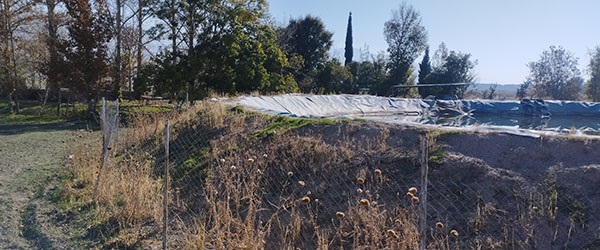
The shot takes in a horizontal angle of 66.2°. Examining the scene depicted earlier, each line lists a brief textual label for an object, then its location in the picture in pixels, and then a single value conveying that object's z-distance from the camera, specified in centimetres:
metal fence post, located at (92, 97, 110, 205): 468
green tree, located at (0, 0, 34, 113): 1485
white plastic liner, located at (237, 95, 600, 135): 1074
